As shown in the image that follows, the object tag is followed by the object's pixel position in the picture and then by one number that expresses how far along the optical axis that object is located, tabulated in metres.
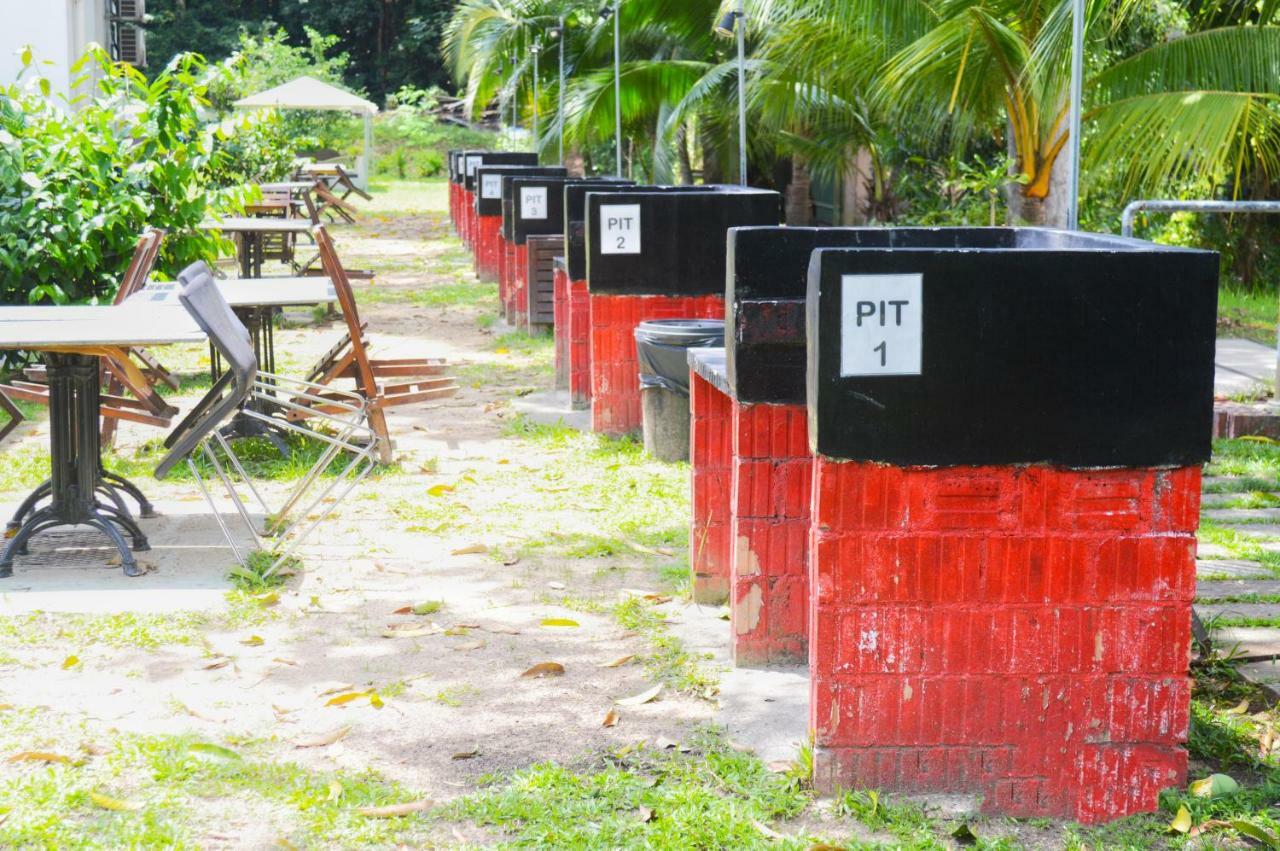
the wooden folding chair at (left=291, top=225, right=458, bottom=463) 7.35
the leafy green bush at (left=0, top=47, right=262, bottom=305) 9.01
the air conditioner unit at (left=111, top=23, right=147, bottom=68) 32.97
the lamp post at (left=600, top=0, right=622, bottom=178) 12.48
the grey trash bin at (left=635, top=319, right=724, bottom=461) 7.65
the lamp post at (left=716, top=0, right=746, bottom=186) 8.52
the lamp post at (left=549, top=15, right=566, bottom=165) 19.16
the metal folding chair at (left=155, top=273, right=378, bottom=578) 5.61
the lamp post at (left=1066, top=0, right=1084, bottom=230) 4.89
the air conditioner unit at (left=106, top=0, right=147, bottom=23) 32.28
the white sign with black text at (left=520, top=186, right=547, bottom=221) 13.12
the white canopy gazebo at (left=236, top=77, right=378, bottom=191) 36.06
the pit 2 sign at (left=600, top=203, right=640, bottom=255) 8.35
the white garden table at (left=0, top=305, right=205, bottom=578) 6.02
